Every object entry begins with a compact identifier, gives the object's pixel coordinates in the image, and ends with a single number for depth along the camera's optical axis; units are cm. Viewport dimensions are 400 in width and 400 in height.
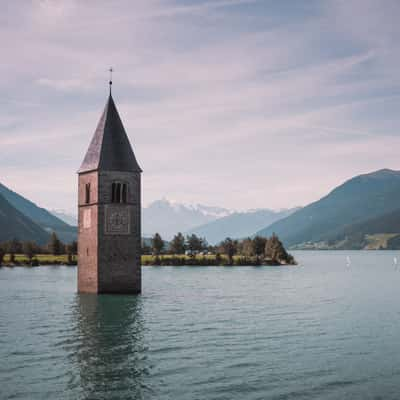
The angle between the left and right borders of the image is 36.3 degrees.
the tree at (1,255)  17988
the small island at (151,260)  18112
